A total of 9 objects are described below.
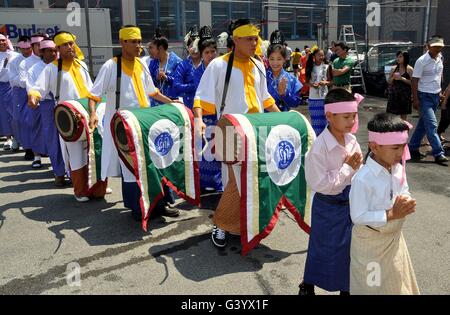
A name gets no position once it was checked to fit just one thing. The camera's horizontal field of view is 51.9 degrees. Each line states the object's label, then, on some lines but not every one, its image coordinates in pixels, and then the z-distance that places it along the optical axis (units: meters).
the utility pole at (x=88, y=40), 8.41
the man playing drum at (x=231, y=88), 3.74
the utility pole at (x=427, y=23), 10.46
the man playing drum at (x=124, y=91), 4.33
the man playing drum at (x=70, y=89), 5.07
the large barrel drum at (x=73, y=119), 4.73
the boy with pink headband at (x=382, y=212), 2.18
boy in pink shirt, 2.59
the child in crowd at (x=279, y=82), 4.91
